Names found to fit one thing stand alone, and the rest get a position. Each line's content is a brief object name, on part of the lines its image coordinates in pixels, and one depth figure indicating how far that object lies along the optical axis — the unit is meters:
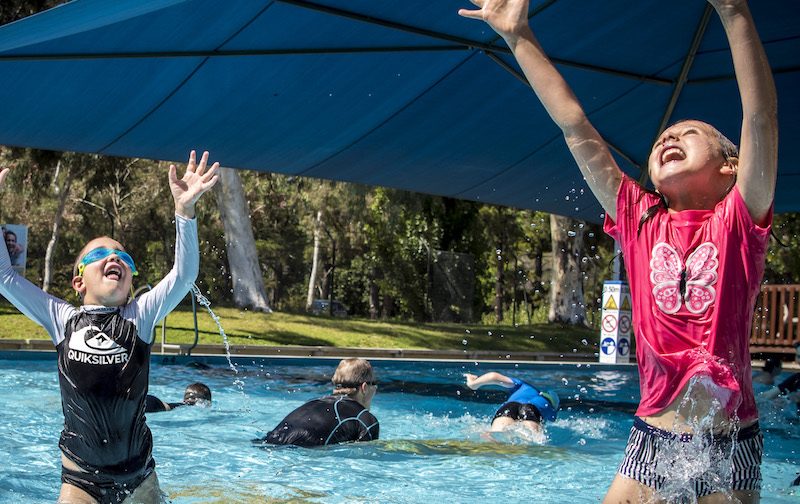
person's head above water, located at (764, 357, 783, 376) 12.57
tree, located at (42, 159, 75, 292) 30.66
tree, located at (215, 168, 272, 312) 22.45
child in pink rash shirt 2.47
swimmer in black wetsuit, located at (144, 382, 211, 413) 8.95
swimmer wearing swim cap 7.72
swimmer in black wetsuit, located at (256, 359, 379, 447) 6.64
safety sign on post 13.59
